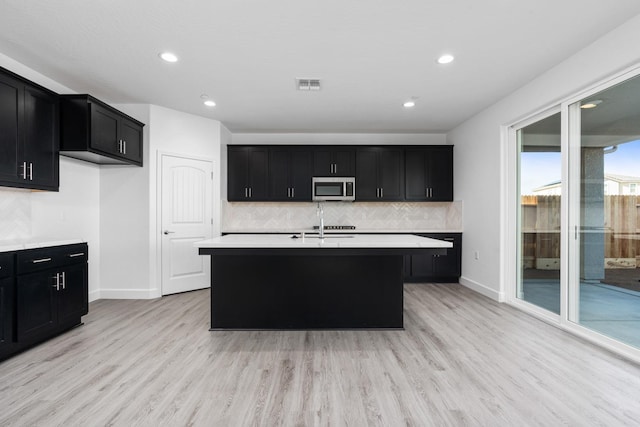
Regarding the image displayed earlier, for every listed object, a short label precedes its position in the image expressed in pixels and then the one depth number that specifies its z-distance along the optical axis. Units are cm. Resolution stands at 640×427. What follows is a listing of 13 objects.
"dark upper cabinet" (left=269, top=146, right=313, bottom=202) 559
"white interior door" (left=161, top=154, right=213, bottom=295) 451
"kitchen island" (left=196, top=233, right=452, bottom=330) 313
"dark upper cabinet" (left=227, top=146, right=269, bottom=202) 555
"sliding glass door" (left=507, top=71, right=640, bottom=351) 258
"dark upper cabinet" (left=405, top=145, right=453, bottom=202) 564
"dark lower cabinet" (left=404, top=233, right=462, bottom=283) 528
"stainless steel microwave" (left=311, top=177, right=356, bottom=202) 555
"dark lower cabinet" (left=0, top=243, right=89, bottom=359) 254
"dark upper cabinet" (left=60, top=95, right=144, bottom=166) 332
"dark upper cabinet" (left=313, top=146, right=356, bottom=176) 561
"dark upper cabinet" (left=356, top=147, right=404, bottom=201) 562
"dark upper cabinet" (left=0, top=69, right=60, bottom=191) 270
